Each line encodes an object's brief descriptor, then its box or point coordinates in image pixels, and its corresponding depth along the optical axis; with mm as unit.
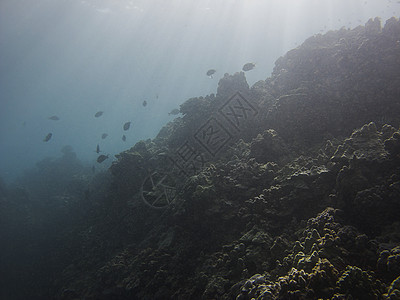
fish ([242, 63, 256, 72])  10193
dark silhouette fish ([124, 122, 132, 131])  11788
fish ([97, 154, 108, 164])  10854
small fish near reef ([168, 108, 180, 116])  13258
